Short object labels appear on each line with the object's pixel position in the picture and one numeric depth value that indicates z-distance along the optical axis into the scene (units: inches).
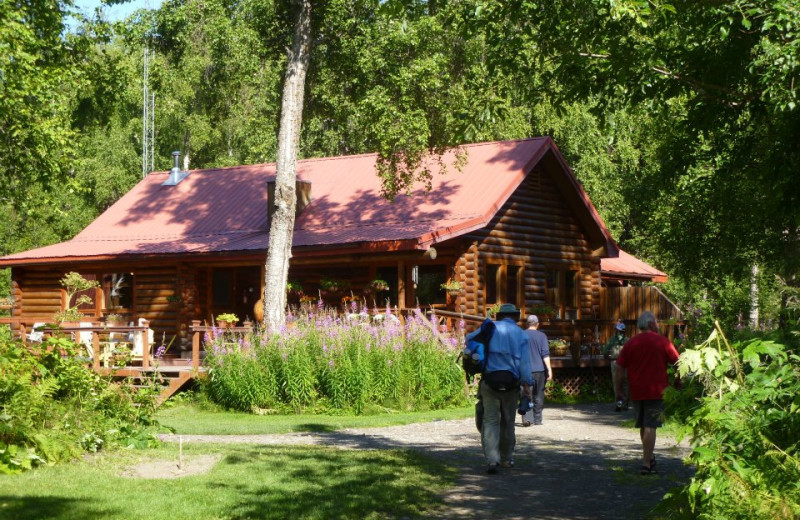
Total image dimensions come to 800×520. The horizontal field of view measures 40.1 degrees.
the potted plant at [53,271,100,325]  947.1
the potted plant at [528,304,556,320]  1109.7
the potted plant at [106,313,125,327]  1214.3
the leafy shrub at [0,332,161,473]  448.1
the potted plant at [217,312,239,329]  984.3
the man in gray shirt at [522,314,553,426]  701.3
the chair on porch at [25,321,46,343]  1080.2
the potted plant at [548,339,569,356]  1024.2
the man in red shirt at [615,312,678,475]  468.1
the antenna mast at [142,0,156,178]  2092.8
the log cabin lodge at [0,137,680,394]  1064.2
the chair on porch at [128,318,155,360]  979.9
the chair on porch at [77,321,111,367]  798.7
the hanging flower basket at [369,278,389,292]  1063.0
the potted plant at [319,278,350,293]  1099.3
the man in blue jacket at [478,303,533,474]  479.8
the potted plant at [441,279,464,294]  1037.8
